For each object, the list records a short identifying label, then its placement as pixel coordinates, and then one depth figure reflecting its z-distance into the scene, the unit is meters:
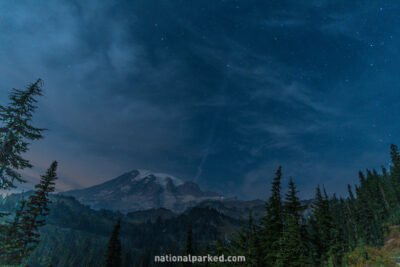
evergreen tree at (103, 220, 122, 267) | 39.44
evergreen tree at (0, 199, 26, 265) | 19.19
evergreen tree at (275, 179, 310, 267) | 17.79
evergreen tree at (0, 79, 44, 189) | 18.67
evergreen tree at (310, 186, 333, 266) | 29.55
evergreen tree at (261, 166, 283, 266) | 21.78
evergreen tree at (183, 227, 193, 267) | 43.78
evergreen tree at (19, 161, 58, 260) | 22.75
